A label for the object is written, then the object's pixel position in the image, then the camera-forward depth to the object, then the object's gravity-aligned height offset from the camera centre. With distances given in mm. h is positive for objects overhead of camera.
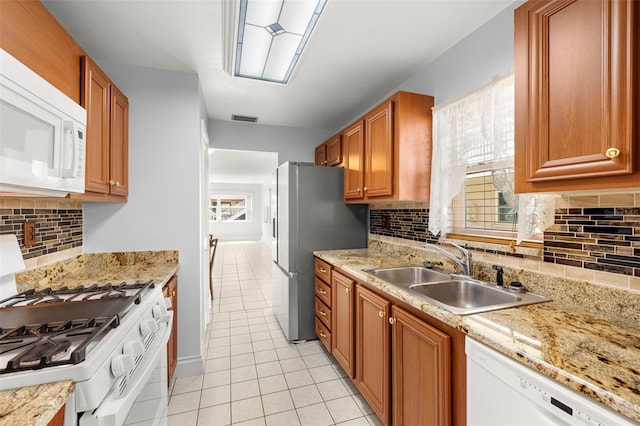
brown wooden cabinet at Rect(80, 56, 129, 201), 1621 +503
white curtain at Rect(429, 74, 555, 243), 1440 +395
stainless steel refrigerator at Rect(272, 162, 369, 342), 2768 -151
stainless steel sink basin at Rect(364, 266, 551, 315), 1325 -436
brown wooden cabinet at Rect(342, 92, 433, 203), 2096 +501
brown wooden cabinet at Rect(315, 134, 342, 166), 3051 +716
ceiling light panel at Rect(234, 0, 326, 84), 1467 +1072
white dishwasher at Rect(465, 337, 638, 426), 729 -544
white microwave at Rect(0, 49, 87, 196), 877 +276
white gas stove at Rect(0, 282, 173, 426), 806 -436
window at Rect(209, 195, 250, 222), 11094 +217
